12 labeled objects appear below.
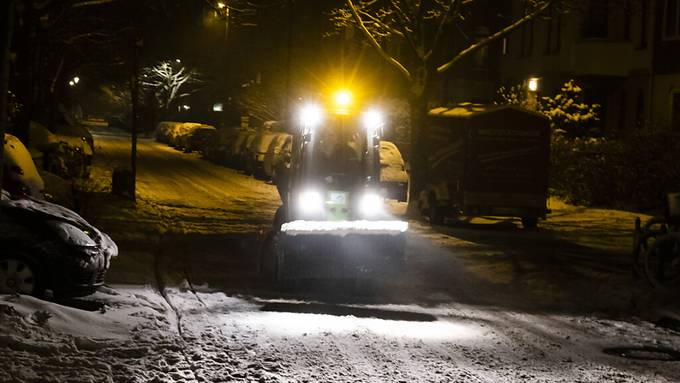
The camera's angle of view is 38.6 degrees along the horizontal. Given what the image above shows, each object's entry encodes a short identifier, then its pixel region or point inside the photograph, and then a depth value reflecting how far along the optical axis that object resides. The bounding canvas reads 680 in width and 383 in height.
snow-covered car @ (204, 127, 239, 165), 43.59
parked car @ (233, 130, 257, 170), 39.06
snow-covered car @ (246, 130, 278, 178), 36.03
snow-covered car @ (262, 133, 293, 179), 33.38
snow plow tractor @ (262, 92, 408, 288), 12.85
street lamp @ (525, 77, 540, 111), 33.96
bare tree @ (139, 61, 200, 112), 84.06
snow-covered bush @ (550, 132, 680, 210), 25.64
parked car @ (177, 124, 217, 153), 53.16
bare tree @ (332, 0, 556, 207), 25.34
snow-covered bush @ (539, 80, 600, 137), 33.69
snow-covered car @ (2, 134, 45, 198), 13.80
